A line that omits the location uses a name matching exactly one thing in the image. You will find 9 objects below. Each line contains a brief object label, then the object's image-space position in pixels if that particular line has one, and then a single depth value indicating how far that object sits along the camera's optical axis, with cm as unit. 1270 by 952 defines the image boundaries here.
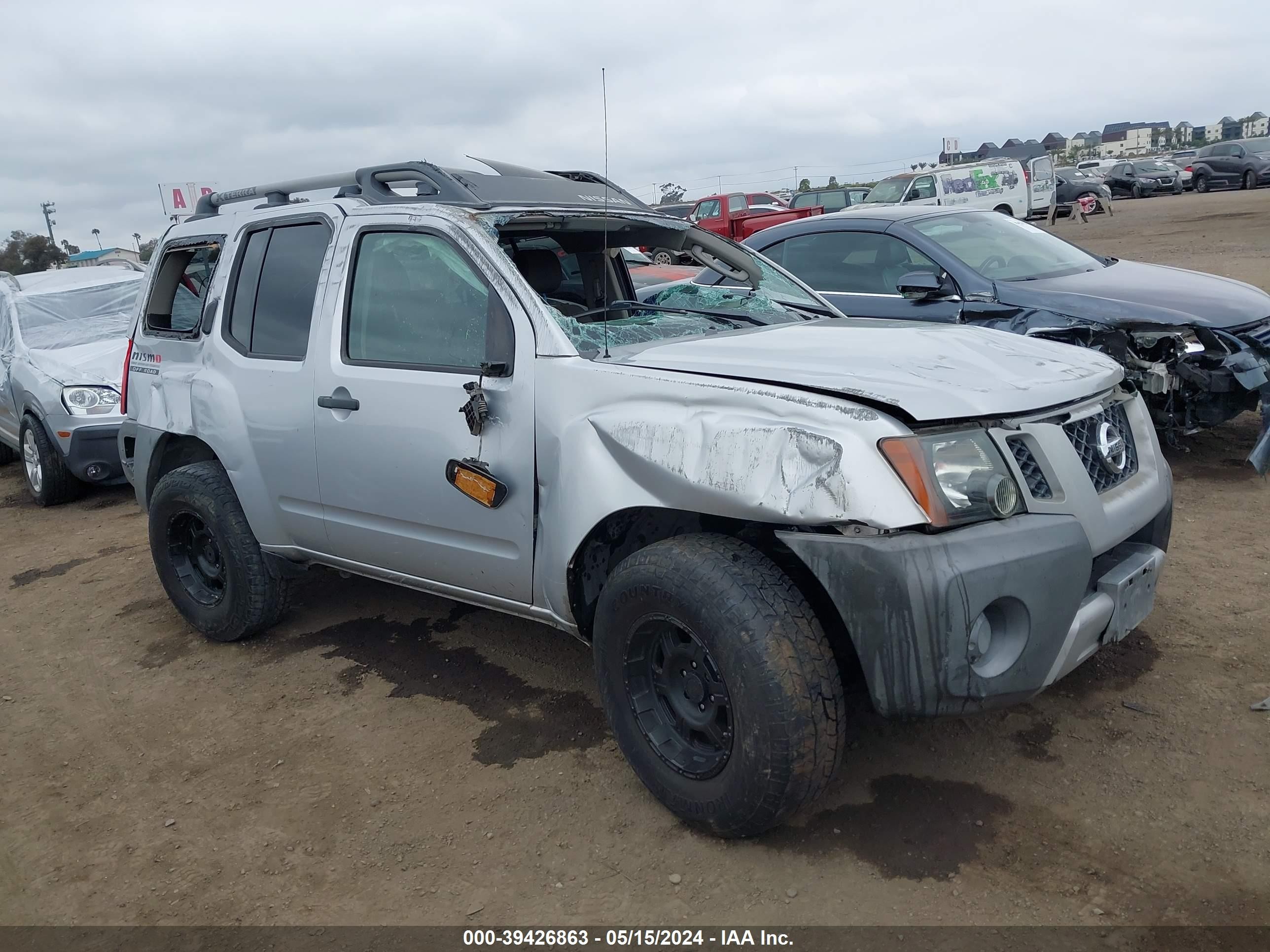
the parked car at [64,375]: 733
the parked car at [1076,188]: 2870
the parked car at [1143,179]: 3356
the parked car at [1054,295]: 531
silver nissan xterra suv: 242
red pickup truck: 2023
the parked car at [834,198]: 2281
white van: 2153
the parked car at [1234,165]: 2997
